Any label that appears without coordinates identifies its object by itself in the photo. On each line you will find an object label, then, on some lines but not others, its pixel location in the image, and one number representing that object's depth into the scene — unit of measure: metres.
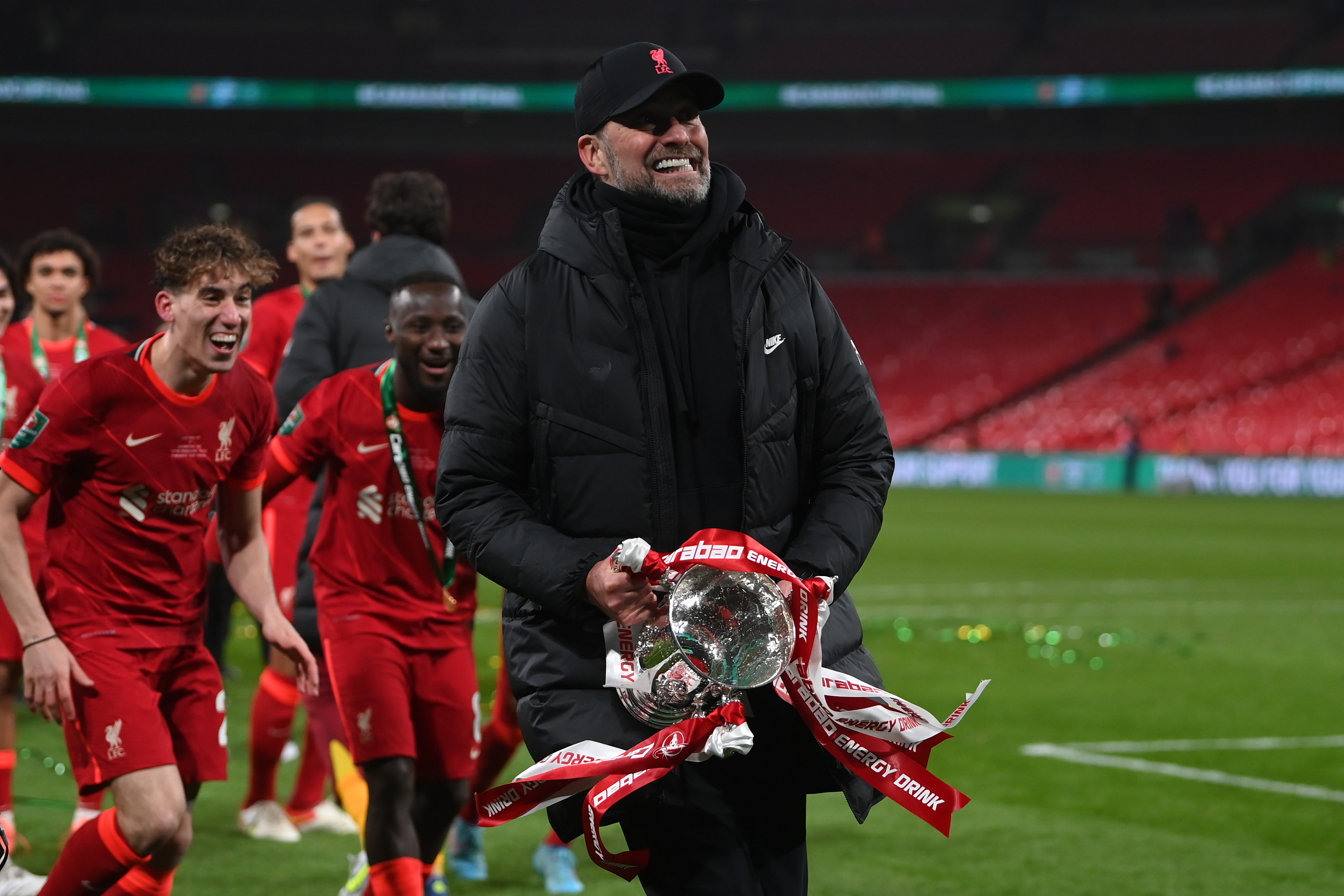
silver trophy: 5.37
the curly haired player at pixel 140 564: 7.99
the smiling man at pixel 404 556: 9.34
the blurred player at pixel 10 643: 10.28
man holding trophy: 5.71
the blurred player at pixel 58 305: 13.70
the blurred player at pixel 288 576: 11.90
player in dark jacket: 11.50
